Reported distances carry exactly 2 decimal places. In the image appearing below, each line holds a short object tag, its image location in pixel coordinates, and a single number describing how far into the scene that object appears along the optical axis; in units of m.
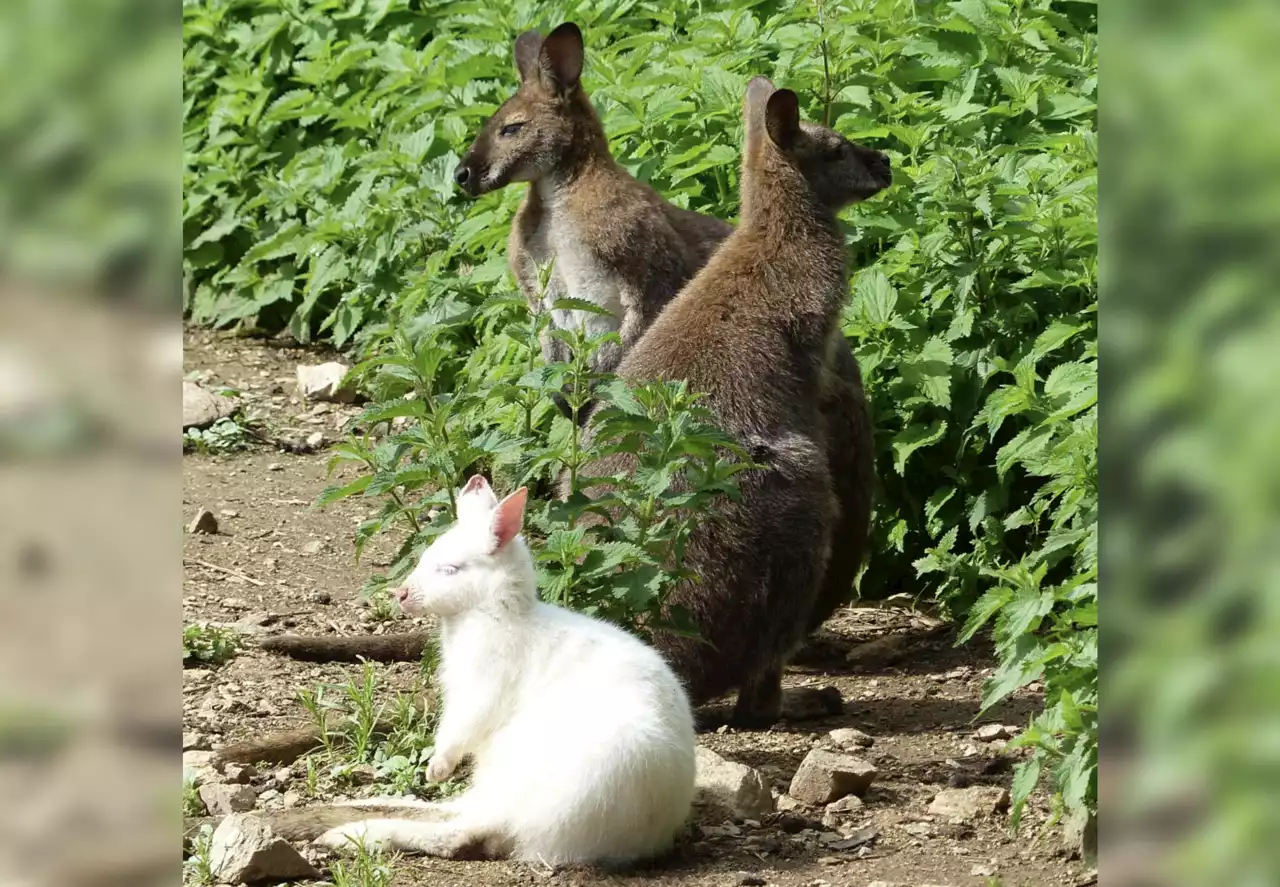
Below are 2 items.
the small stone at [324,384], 16.16
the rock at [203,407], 15.55
